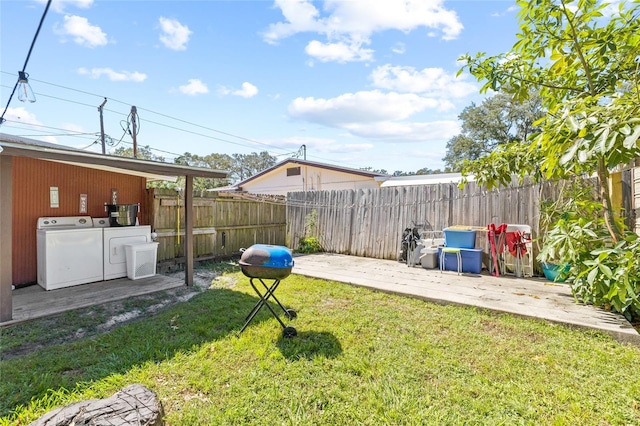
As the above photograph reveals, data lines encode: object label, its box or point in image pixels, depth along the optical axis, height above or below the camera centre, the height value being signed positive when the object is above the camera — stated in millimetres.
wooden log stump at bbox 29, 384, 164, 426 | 1371 -1015
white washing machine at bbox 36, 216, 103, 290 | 4043 -647
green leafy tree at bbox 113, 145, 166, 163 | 18572 +4030
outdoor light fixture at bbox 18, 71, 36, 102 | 4520 +1861
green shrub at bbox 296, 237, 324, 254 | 7379 -936
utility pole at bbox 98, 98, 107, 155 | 12252 +3399
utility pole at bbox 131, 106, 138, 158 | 10903 +3244
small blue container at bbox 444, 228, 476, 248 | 4883 -477
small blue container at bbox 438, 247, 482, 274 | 4816 -855
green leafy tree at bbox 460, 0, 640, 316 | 1713 +1177
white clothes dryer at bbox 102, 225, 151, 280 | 4621 -583
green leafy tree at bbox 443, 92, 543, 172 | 18594 +5809
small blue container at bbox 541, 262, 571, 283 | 4243 -897
